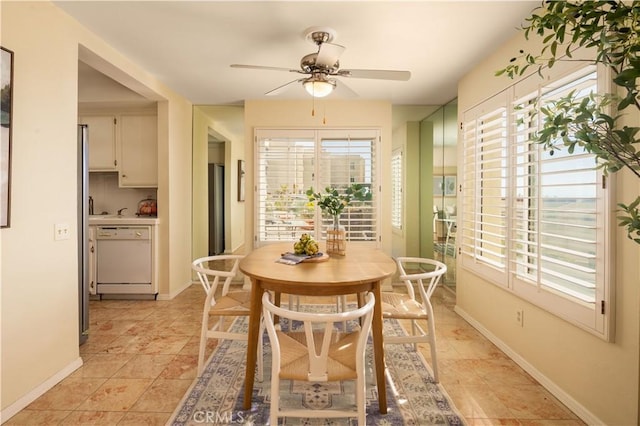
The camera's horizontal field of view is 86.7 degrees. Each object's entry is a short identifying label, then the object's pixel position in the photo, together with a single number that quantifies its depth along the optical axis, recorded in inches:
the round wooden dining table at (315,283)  71.2
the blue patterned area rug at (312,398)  74.9
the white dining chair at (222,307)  88.6
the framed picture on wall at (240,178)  295.7
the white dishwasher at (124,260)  158.2
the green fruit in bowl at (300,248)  97.0
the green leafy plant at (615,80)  40.4
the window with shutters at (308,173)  173.6
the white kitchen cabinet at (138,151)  170.9
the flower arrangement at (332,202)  98.3
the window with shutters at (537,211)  72.7
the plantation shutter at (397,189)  218.5
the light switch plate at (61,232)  89.9
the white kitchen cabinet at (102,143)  171.5
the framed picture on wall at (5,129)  74.4
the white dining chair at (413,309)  86.9
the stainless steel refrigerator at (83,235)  104.7
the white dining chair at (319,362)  57.8
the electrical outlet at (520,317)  99.2
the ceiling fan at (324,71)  93.7
